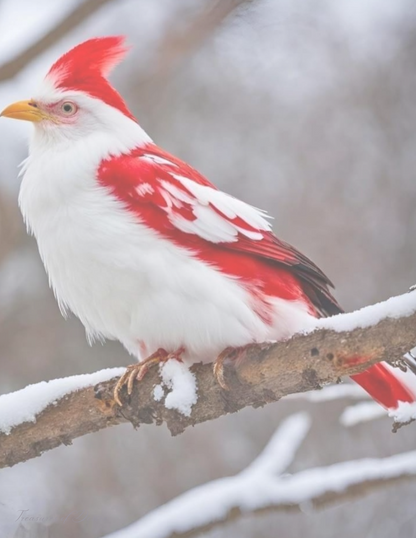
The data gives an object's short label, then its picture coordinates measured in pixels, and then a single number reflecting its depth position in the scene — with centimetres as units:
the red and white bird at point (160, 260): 558
